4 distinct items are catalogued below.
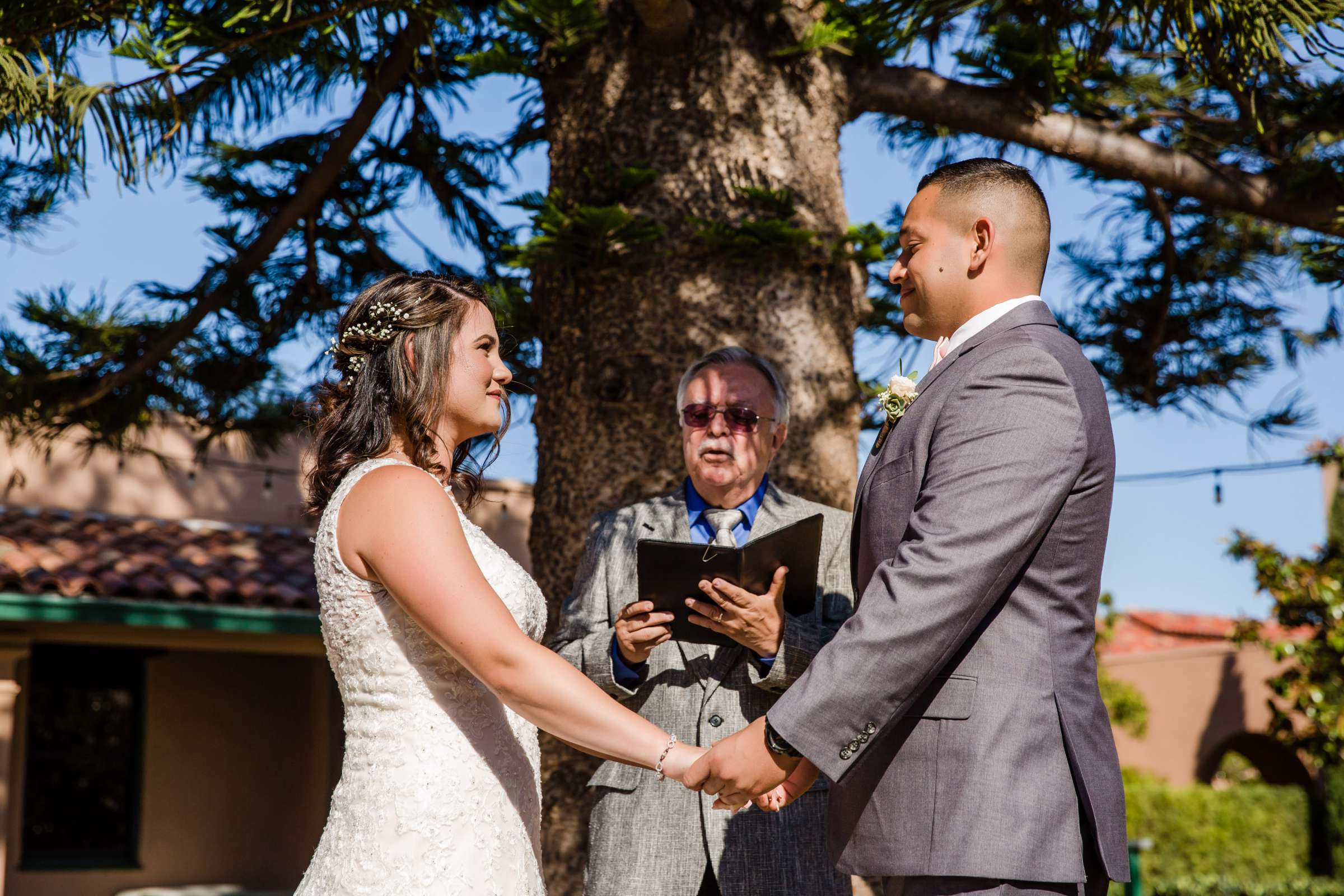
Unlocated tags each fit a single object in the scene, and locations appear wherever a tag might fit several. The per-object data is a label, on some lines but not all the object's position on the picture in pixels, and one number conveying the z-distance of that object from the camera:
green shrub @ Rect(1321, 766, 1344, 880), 16.06
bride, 2.44
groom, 2.13
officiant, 2.96
